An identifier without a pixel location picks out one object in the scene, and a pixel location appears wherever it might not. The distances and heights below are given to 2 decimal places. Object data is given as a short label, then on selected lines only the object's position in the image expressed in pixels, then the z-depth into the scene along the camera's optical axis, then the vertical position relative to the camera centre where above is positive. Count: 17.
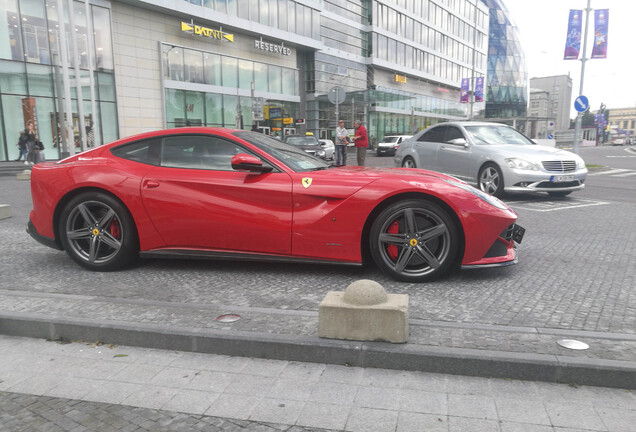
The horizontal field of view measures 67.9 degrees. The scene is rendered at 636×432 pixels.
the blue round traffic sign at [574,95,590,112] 17.83 +1.14
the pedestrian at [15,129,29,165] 22.19 -0.34
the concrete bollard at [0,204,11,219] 7.73 -1.21
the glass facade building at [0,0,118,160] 22.67 +3.22
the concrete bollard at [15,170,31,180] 15.67 -1.27
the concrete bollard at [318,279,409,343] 2.73 -1.04
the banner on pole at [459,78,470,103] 50.69 +4.89
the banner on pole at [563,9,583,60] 19.92 +4.15
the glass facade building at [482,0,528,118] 84.25 +11.52
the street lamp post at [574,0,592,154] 19.92 +3.09
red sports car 3.89 -0.62
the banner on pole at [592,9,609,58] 19.59 +4.18
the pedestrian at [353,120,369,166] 16.76 -0.19
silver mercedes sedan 8.78 -0.48
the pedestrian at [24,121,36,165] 21.34 -0.40
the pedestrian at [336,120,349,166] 17.86 -0.24
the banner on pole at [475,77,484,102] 51.94 +5.39
